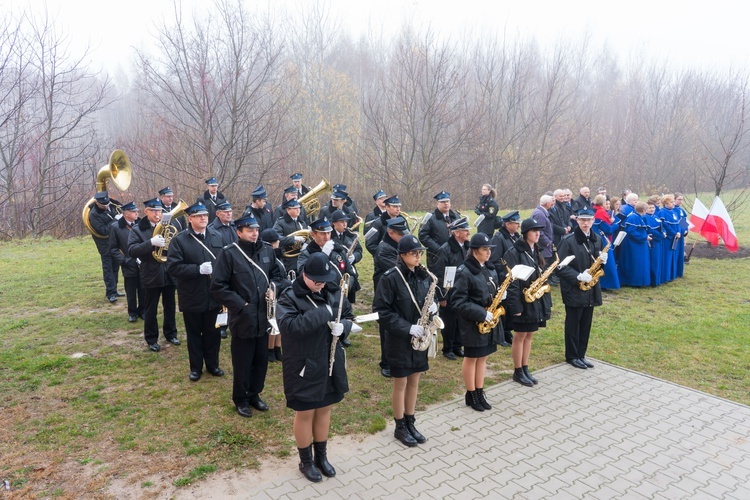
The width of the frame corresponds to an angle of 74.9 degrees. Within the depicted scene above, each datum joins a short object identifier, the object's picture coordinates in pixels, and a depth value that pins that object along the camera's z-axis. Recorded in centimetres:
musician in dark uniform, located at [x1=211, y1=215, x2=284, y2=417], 558
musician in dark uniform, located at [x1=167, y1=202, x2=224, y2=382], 640
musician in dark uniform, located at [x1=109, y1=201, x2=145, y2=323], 862
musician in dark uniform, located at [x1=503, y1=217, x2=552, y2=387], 659
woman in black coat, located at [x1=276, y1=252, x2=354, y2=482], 432
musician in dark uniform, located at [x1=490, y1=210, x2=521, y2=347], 738
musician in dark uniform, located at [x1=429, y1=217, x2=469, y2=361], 742
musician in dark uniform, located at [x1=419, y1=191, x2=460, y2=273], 866
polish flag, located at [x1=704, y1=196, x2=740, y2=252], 1473
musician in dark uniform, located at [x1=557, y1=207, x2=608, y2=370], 732
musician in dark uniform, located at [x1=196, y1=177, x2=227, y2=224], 1098
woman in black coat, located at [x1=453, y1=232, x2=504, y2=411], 572
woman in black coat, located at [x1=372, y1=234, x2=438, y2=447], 513
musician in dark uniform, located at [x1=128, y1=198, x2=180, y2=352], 746
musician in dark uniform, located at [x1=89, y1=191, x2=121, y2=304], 1005
